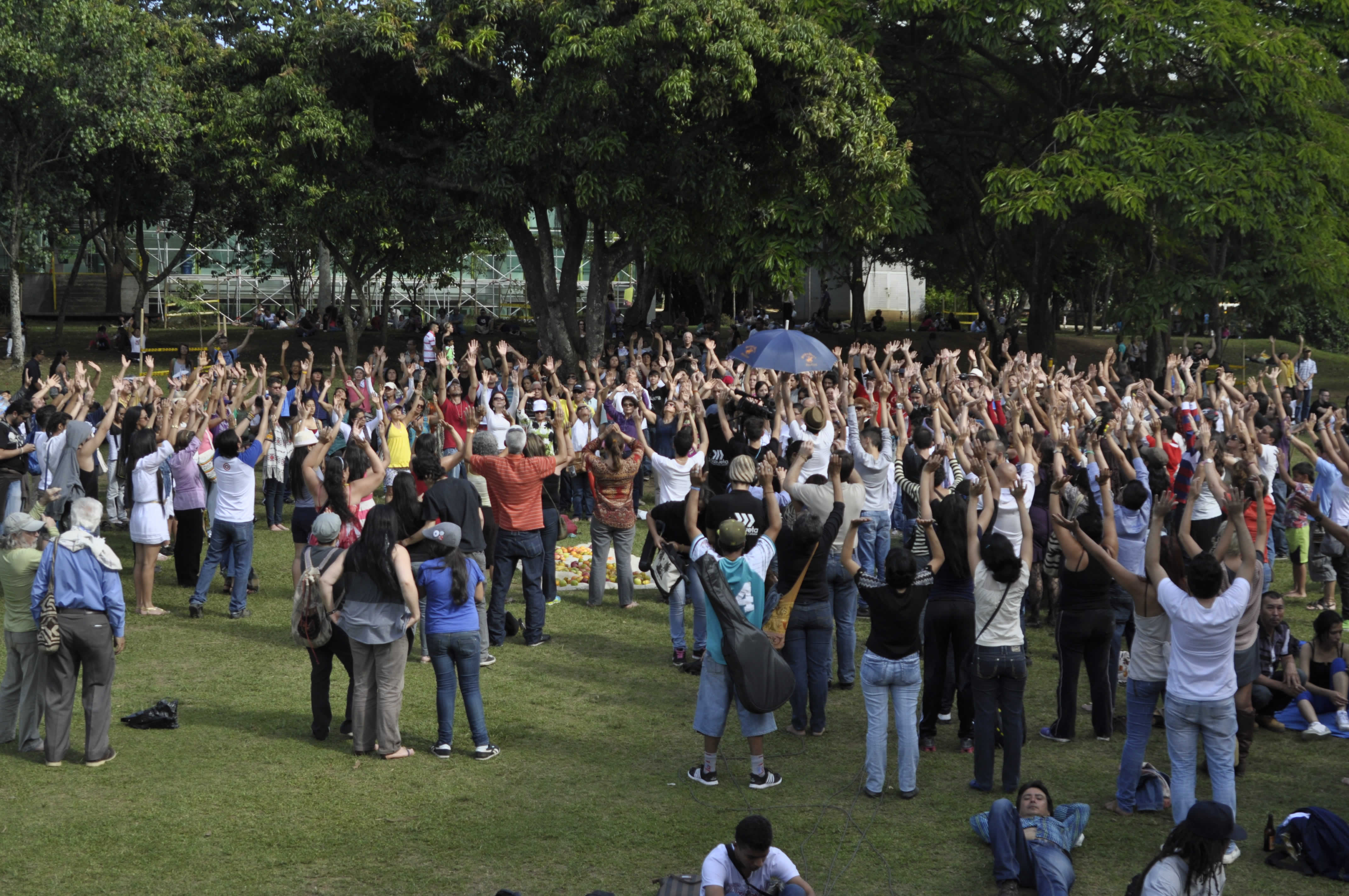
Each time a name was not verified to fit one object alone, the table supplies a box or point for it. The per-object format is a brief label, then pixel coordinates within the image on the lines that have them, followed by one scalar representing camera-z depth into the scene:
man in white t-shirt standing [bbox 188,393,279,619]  10.59
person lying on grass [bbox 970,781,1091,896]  6.00
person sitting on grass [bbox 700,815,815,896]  5.35
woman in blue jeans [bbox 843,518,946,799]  6.95
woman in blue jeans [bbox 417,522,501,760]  7.43
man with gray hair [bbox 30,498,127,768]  7.25
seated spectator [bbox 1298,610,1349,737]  8.27
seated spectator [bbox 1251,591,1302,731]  8.29
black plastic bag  8.14
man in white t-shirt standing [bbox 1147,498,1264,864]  6.14
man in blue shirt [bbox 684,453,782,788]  7.12
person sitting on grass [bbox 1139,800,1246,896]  5.15
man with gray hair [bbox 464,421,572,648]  9.67
